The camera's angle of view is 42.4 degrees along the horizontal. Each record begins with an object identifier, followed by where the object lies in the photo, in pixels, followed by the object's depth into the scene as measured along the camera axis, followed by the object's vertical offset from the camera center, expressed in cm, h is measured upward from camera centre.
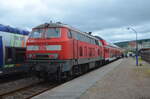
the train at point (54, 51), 1120 +12
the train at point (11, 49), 1201 +29
